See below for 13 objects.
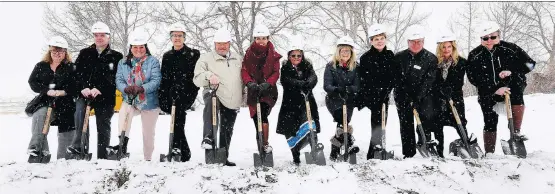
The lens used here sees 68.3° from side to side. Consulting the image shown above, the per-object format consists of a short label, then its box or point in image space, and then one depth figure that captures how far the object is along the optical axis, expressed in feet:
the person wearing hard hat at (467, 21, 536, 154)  18.98
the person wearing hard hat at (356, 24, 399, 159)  18.35
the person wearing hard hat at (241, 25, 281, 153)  18.12
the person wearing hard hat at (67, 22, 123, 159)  18.20
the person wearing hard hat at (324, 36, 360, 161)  18.63
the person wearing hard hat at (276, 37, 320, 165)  18.78
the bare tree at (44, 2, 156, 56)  64.18
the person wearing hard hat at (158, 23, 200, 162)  18.45
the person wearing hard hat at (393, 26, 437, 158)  18.33
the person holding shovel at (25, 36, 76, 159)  17.89
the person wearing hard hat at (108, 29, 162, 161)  18.10
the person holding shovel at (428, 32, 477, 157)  19.39
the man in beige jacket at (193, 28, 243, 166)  18.24
